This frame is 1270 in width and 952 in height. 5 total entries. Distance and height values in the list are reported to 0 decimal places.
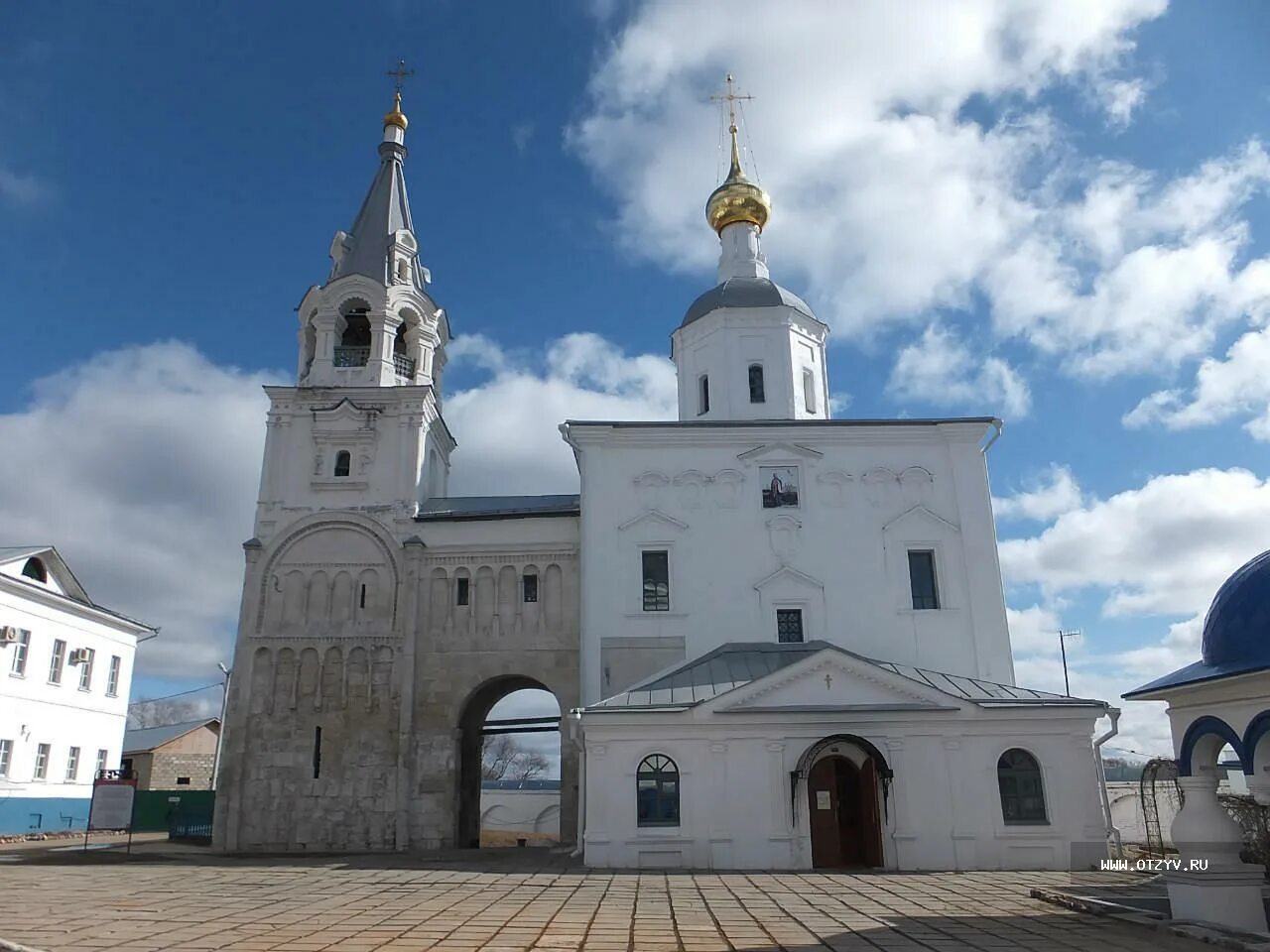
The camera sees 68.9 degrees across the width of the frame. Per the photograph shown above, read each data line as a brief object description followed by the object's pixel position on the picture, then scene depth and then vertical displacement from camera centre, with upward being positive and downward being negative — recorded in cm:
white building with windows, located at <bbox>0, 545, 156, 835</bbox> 2408 +252
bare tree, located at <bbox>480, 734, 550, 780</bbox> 8362 +156
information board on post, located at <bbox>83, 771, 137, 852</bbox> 1920 -36
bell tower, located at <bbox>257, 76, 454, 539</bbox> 2506 +1022
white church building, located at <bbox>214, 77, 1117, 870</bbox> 1716 +408
